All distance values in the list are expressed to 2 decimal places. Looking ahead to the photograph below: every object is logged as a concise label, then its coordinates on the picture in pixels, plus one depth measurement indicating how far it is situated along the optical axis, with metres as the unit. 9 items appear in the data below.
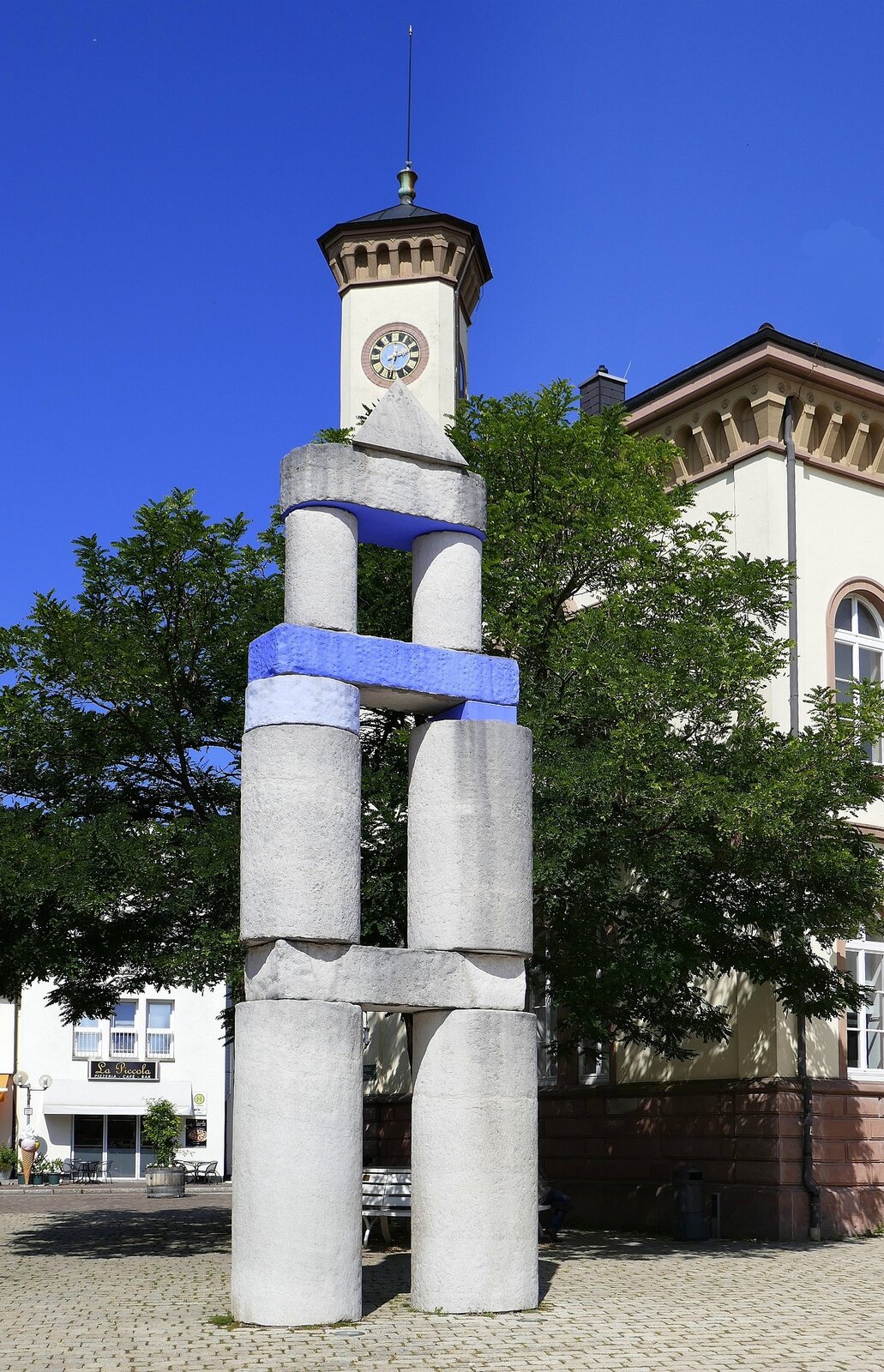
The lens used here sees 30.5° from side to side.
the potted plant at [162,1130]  44.87
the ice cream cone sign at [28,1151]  42.81
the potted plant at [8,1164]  43.94
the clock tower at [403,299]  32.88
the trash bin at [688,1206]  19.50
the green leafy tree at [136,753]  15.93
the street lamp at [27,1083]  45.16
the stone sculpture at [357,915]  11.66
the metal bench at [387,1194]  17.00
